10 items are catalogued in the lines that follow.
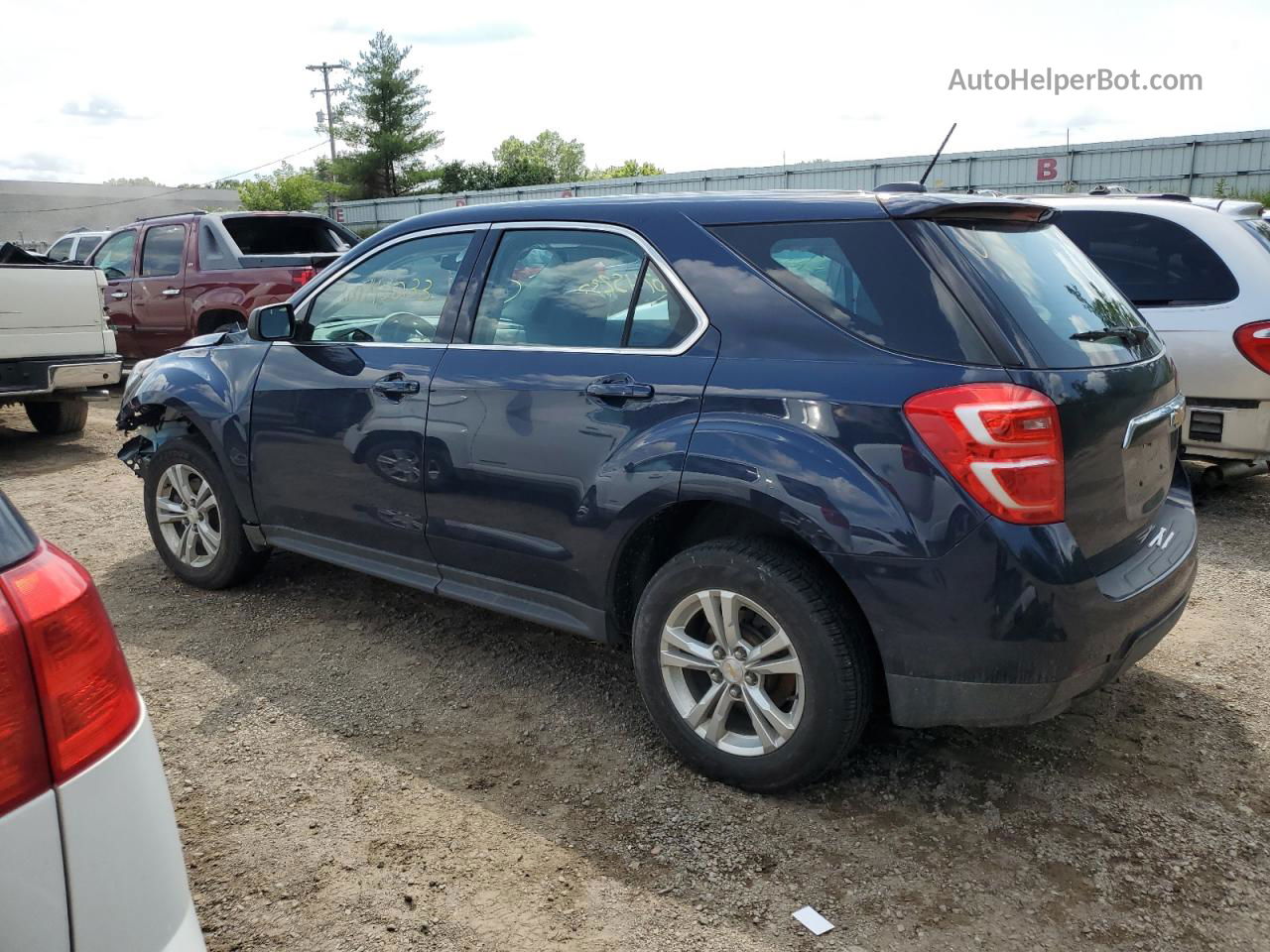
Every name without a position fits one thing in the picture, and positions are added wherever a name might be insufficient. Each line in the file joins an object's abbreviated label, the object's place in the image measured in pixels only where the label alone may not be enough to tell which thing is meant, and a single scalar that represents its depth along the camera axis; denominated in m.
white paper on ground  2.58
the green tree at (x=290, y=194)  69.38
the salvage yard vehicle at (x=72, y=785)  1.34
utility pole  68.26
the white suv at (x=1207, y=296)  5.72
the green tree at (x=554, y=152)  102.62
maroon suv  10.04
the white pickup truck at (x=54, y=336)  8.12
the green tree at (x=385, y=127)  62.66
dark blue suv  2.72
